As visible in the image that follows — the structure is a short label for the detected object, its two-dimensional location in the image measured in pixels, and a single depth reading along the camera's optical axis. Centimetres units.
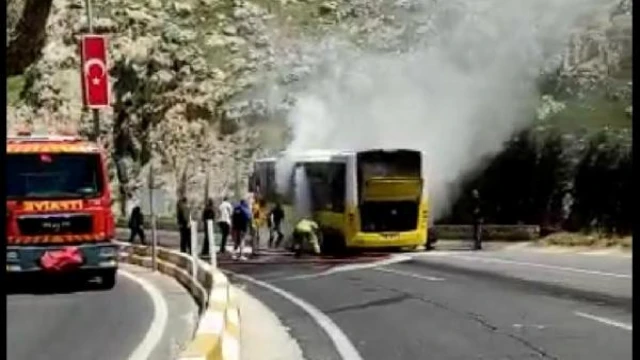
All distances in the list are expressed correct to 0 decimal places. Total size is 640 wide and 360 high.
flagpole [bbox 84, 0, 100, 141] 3839
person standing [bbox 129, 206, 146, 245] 3994
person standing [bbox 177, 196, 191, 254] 3306
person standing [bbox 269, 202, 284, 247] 4050
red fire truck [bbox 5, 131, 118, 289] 2333
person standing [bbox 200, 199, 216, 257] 3228
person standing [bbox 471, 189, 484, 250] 3656
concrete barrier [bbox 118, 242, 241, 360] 1009
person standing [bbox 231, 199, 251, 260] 3472
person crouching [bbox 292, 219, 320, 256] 3569
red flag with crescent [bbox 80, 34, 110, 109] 3262
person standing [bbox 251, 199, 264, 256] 3664
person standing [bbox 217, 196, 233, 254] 3525
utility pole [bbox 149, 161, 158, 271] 2685
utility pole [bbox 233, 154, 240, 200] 6269
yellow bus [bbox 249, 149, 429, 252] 3553
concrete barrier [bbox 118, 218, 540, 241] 3919
